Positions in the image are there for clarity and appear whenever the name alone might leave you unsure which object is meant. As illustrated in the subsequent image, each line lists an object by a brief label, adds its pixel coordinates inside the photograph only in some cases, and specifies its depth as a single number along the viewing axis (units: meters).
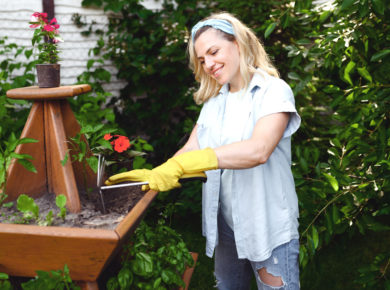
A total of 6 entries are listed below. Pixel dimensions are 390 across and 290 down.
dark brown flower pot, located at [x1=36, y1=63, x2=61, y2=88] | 1.54
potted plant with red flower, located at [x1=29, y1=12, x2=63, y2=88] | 1.55
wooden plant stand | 1.44
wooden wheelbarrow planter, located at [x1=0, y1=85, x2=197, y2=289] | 1.17
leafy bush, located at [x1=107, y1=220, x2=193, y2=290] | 1.42
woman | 1.45
